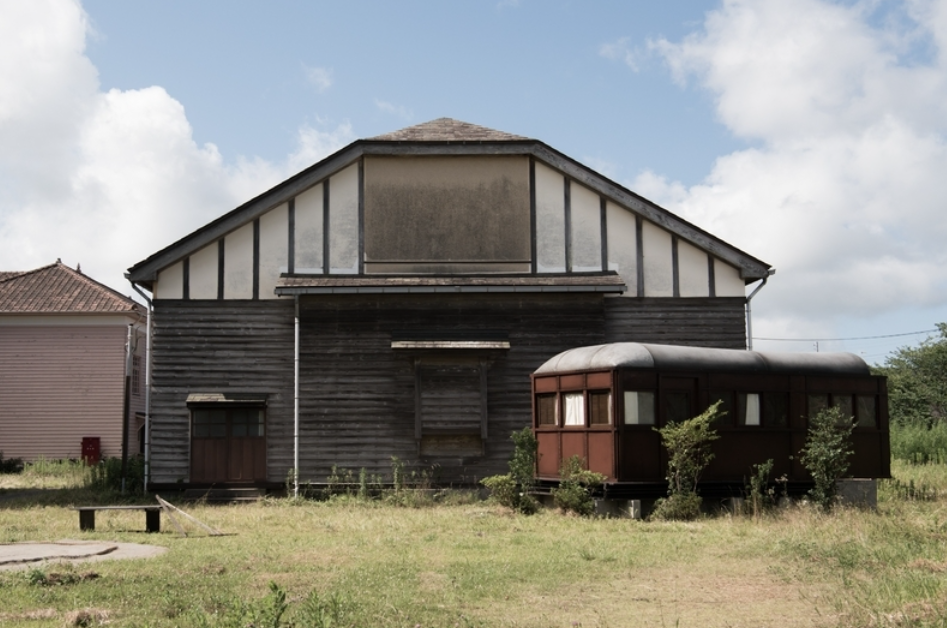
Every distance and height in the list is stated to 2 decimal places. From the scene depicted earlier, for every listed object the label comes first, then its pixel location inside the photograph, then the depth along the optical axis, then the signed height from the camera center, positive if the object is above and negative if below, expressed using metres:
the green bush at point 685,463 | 17.70 -0.88
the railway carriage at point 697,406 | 18.48 +0.10
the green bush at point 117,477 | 23.58 -1.42
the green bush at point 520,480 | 19.28 -1.24
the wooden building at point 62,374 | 35.50 +1.40
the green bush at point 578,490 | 18.20 -1.35
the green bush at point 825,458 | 18.33 -0.82
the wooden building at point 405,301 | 23.25 +2.48
